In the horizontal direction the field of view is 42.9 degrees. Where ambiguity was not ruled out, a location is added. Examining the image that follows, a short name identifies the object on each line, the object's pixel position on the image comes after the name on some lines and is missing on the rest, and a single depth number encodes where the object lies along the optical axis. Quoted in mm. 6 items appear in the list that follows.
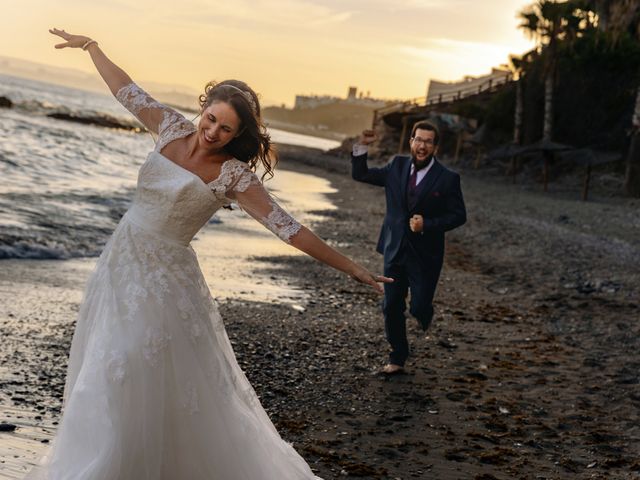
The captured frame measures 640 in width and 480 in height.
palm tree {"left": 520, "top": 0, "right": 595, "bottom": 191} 39062
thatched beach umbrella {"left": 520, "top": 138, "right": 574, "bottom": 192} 35125
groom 6648
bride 3314
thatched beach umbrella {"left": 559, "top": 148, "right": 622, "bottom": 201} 31002
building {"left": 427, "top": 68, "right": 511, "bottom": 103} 59156
